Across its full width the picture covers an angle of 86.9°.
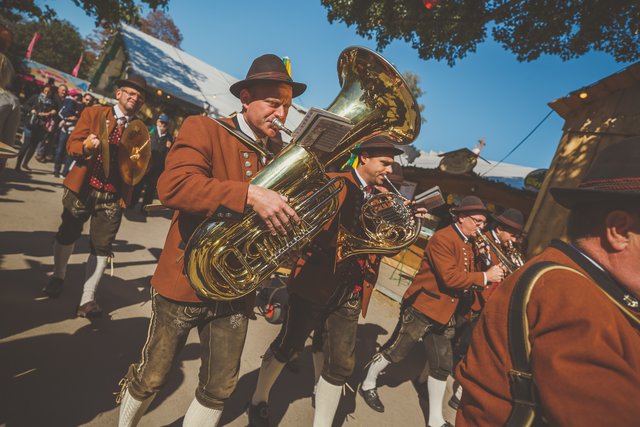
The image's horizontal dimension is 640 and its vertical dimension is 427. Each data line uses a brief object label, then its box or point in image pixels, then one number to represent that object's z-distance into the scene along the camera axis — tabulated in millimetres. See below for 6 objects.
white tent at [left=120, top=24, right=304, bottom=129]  12311
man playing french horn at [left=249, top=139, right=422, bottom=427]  2723
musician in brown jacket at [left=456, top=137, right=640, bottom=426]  971
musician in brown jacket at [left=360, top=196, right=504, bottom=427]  3461
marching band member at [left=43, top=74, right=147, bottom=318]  3271
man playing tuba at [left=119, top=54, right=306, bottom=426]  1860
